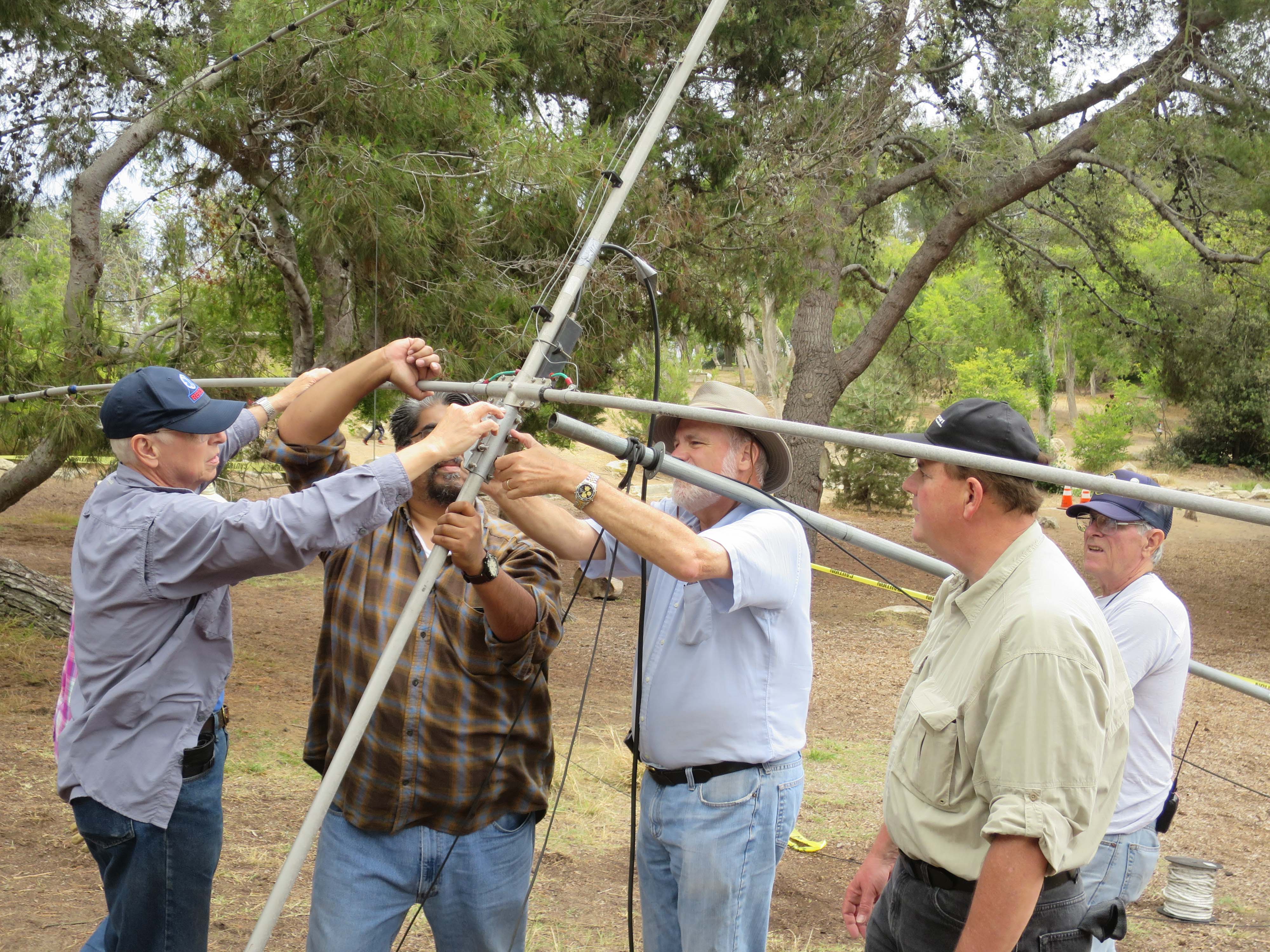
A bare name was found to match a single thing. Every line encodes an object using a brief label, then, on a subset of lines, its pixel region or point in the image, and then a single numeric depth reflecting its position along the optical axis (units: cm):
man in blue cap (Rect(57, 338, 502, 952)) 239
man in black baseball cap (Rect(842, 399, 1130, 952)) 186
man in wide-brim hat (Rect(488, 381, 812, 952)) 243
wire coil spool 491
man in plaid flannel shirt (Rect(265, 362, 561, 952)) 260
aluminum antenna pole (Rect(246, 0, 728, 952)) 207
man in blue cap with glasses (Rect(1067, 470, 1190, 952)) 309
